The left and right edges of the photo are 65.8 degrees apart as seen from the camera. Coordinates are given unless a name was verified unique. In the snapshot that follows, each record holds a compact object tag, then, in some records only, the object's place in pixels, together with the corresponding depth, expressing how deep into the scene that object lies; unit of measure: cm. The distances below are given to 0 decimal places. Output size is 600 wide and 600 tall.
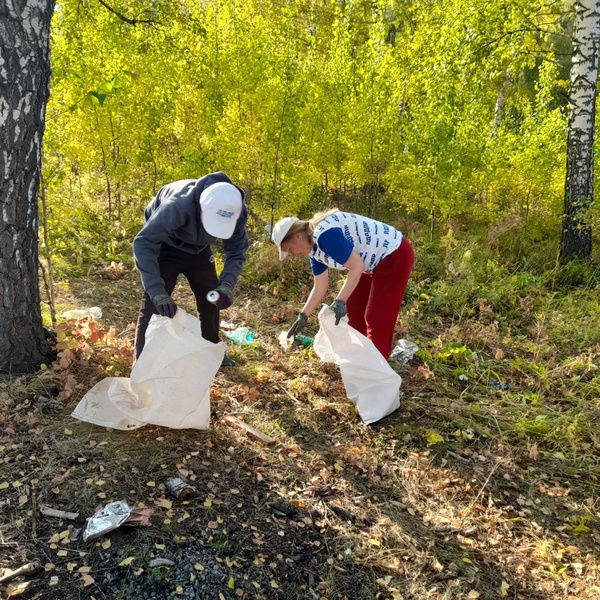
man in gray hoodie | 238
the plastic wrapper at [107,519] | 183
